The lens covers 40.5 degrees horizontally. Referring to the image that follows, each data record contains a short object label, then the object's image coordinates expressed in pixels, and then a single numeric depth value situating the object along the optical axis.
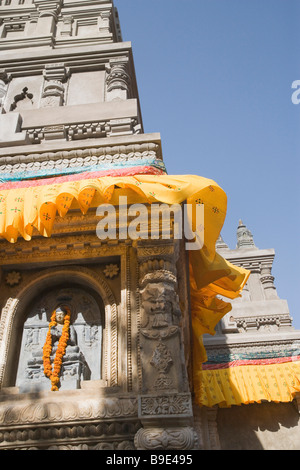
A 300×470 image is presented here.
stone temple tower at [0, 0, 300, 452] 4.37
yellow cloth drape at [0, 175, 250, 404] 4.77
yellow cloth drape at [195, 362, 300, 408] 9.99
